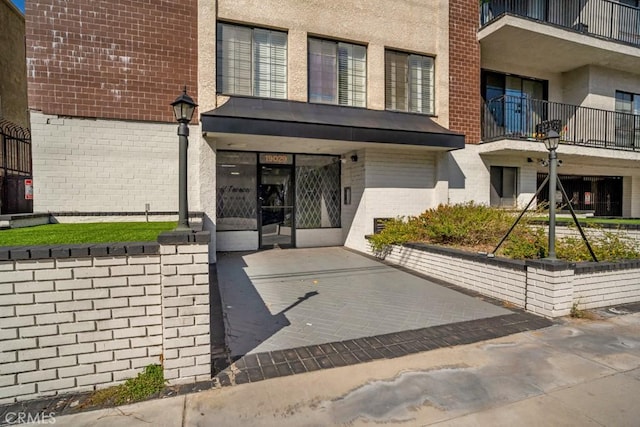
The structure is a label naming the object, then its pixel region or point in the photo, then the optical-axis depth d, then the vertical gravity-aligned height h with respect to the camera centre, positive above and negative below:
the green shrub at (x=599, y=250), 5.51 -0.78
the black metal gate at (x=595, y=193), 14.23 +0.48
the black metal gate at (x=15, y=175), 7.62 +0.71
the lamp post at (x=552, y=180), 4.79 +0.36
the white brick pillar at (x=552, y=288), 4.59 -1.18
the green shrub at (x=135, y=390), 2.74 -1.61
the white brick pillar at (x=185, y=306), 2.96 -0.92
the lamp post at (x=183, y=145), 3.34 +0.60
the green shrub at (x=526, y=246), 5.71 -0.75
